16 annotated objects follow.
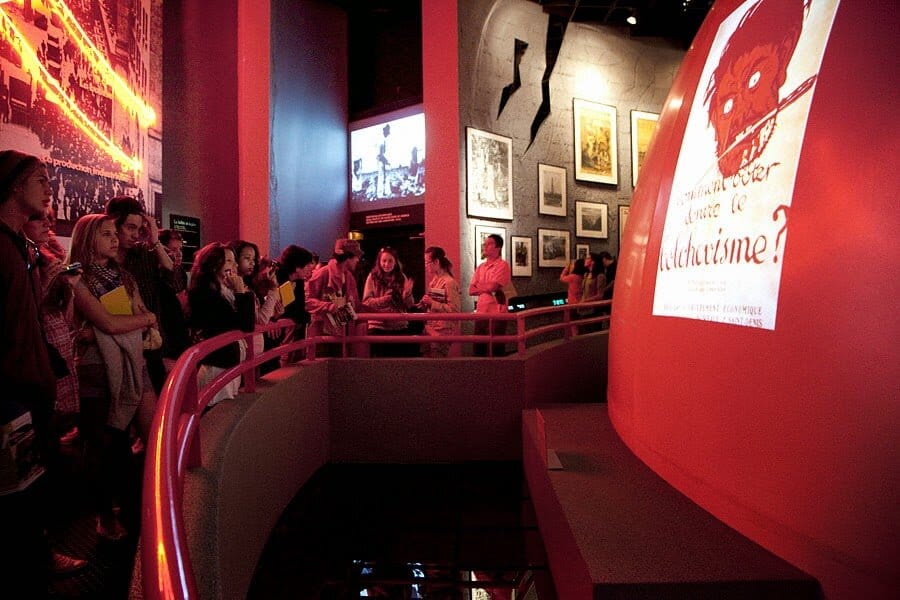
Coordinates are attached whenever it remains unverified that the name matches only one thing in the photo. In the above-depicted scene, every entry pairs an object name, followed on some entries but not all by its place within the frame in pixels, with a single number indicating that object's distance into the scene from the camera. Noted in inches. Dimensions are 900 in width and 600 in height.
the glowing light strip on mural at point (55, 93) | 184.4
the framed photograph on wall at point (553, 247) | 358.0
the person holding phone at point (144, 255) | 119.3
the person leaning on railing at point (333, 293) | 196.5
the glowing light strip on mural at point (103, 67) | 211.9
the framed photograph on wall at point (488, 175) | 312.3
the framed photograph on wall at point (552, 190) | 354.3
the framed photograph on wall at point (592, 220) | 380.1
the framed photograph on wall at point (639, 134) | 397.7
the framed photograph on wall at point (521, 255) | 339.9
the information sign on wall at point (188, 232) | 312.8
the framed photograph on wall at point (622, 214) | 403.2
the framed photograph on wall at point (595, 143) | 373.4
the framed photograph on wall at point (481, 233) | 317.1
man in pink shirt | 237.3
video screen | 357.1
